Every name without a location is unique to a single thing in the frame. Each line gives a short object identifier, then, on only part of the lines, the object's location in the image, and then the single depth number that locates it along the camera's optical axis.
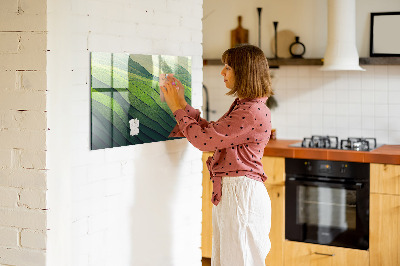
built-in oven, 4.20
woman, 2.72
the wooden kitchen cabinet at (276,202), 4.45
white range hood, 4.54
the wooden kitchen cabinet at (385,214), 4.07
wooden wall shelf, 4.59
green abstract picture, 2.50
